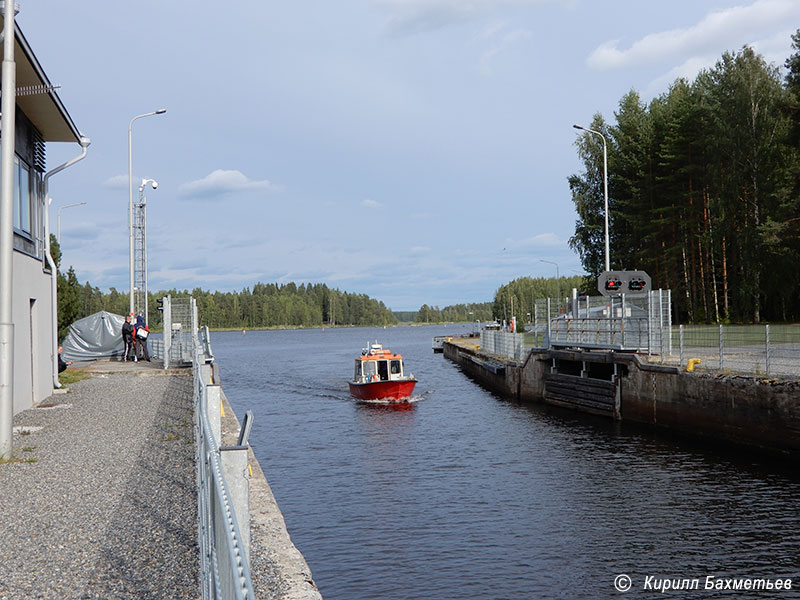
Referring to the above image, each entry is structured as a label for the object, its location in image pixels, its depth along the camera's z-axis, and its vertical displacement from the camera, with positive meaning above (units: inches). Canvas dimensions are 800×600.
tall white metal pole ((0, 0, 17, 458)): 440.5 +54.0
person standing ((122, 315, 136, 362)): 1275.8 -13.7
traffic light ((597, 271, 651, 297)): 996.6 +41.4
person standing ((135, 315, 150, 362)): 1272.1 -21.1
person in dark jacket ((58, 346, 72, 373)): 1012.8 -51.3
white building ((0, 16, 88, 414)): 643.5 +91.1
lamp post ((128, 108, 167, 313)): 1363.2 +199.0
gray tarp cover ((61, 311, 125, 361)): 1460.4 -23.9
